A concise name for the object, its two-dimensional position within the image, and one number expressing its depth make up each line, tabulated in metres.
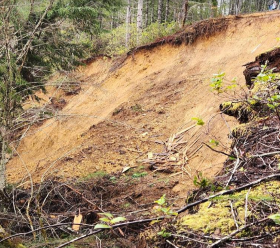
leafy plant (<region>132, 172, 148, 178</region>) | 6.30
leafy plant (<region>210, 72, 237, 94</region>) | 3.12
